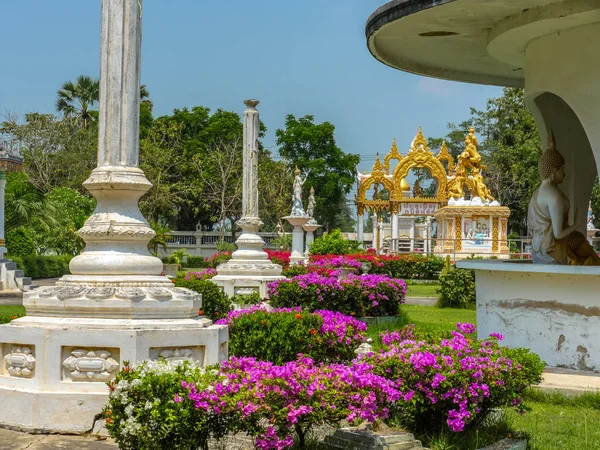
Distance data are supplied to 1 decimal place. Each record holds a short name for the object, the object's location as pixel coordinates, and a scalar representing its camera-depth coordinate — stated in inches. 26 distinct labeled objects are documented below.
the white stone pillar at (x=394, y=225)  1820.9
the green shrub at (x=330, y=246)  1311.5
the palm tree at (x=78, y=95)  2432.3
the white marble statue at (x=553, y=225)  426.9
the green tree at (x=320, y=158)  2458.3
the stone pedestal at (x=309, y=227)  1384.1
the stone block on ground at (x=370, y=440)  212.5
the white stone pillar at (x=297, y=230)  1261.1
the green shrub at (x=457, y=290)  784.3
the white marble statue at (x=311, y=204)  1589.6
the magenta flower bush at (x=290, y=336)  368.5
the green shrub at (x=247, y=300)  576.0
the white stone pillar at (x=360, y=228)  1951.9
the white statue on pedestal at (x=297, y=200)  1313.1
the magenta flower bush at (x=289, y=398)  194.9
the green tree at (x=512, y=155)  1683.1
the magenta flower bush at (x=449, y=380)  223.8
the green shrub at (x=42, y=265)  1222.9
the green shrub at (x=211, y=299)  488.4
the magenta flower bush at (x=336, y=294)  581.6
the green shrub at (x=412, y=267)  1232.2
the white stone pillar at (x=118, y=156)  261.6
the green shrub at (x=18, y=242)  1333.7
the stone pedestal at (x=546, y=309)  371.9
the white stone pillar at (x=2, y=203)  1065.8
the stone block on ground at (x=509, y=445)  217.3
